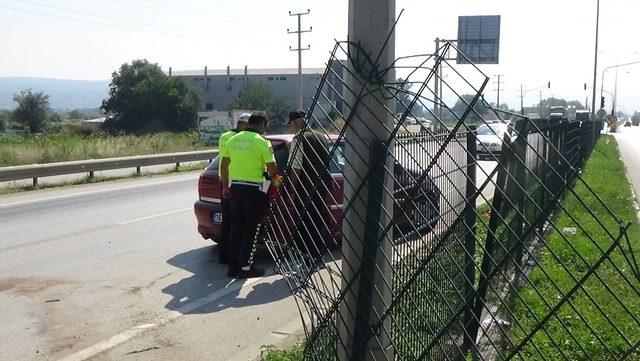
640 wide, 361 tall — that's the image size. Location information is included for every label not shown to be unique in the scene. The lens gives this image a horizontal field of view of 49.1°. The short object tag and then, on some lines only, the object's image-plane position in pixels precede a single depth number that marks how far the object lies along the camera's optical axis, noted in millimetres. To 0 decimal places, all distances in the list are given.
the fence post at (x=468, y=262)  4113
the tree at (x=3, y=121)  90738
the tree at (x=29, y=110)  89312
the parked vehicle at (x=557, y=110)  70562
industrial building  111375
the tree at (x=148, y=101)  89625
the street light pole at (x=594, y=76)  34925
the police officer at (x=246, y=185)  7438
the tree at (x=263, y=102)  79812
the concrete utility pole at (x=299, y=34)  57338
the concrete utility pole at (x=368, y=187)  3121
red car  8688
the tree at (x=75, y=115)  165875
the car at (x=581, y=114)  57281
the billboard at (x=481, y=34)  41250
